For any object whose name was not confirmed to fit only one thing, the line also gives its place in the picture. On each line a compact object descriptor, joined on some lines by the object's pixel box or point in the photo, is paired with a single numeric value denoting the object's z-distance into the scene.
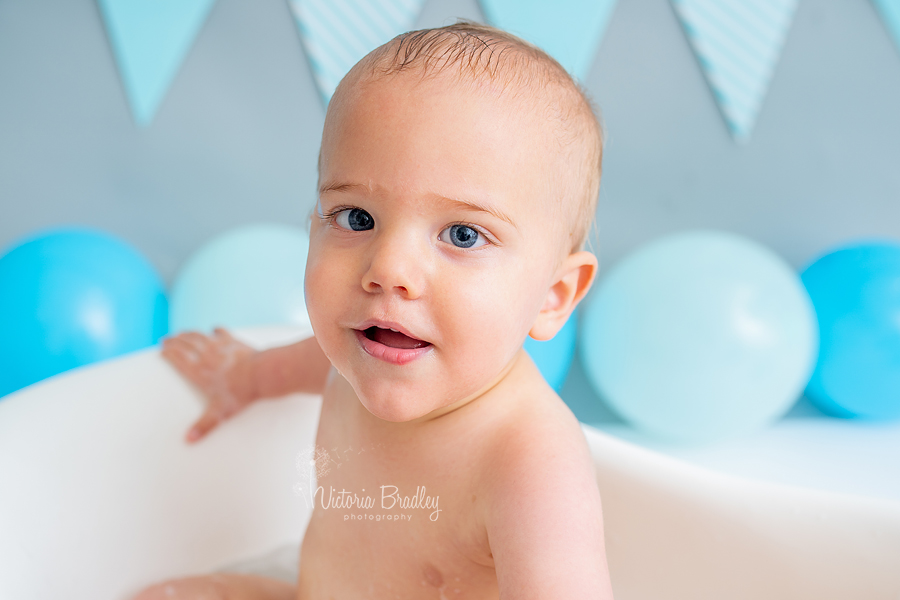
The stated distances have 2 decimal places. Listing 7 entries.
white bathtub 0.78
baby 0.57
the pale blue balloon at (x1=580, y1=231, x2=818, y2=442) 1.62
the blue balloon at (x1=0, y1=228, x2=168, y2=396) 1.57
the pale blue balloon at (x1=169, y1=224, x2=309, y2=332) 1.66
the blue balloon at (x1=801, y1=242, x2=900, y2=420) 1.78
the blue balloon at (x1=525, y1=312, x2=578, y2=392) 1.77
